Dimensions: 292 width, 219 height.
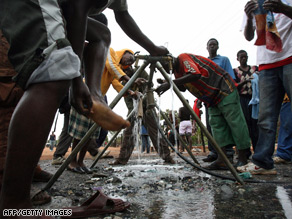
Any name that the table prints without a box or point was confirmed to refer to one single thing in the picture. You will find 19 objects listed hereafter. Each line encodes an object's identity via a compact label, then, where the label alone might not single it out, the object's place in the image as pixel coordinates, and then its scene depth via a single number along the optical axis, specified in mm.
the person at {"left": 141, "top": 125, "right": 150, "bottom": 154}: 9059
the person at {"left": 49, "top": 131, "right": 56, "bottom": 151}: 21731
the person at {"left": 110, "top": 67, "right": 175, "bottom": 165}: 4250
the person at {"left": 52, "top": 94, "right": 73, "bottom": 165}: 4055
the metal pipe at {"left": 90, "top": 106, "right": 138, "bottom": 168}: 2936
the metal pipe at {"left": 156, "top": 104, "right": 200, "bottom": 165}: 3155
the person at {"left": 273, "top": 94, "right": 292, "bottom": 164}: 3752
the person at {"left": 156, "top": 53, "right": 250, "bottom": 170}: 3083
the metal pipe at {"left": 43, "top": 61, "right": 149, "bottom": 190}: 1717
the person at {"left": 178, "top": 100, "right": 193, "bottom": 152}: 7727
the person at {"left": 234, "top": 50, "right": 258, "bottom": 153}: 4605
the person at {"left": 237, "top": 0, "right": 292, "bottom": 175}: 2449
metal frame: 1851
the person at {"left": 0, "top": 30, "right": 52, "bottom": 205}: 1571
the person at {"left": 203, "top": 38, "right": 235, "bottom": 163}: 4430
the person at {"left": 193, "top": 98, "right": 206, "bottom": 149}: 5632
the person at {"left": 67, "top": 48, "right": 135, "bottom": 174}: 2941
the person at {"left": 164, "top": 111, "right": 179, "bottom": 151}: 9751
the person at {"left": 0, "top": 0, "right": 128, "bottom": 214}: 851
